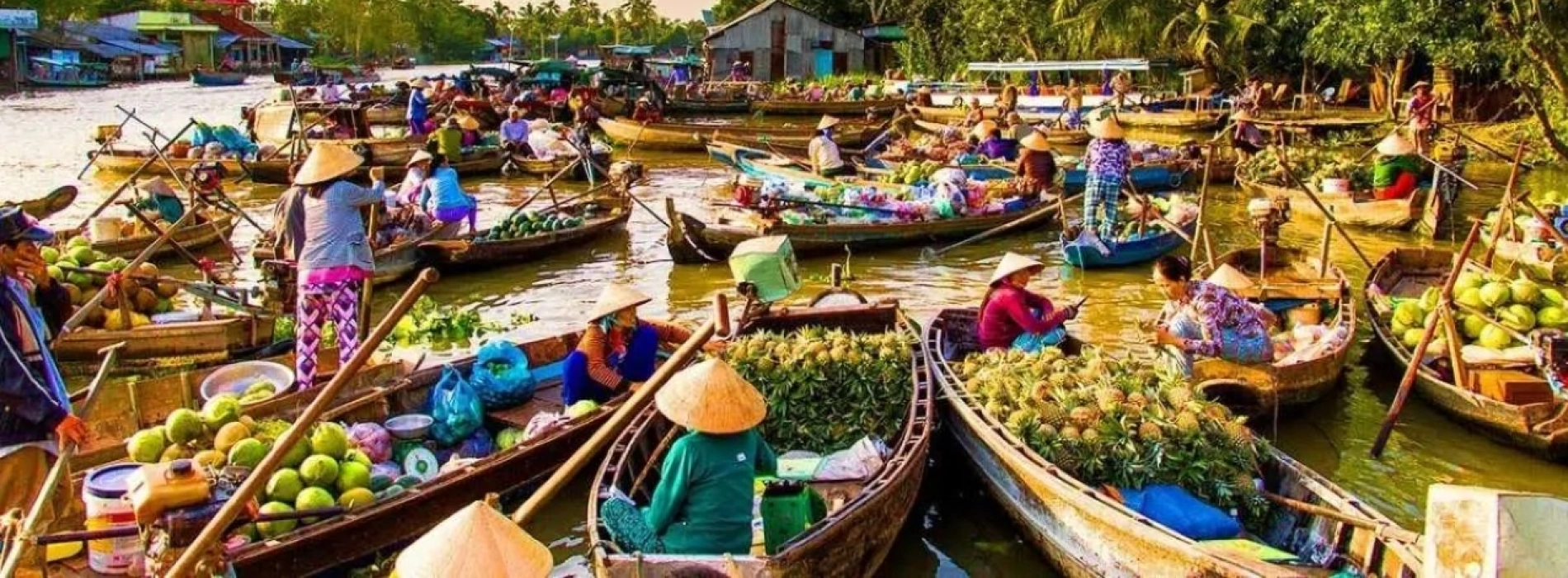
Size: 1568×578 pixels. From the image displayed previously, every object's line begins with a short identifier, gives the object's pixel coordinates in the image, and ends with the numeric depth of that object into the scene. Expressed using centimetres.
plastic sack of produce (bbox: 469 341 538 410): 699
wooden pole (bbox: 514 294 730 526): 386
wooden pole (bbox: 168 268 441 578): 355
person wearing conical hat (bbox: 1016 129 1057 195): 1491
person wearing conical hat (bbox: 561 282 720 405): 657
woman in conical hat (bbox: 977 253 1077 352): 736
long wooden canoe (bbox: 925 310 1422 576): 468
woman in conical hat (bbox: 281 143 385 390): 725
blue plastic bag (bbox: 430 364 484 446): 664
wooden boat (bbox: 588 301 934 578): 443
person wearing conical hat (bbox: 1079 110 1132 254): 1249
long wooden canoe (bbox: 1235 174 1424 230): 1437
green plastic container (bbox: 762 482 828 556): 501
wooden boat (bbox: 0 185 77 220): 796
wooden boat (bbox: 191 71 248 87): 5294
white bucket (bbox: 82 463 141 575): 475
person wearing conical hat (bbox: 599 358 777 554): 445
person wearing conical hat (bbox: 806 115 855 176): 1733
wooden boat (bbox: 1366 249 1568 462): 695
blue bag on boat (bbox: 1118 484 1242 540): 517
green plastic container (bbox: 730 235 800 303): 679
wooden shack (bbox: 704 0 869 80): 4156
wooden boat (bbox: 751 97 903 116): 3369
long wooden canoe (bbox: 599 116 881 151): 2505
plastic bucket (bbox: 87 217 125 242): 1176
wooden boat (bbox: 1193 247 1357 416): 722
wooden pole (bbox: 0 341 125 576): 375
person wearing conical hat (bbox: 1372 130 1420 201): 1459
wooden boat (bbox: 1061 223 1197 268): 1266
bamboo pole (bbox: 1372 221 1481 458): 716
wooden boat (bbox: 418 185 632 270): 1203
